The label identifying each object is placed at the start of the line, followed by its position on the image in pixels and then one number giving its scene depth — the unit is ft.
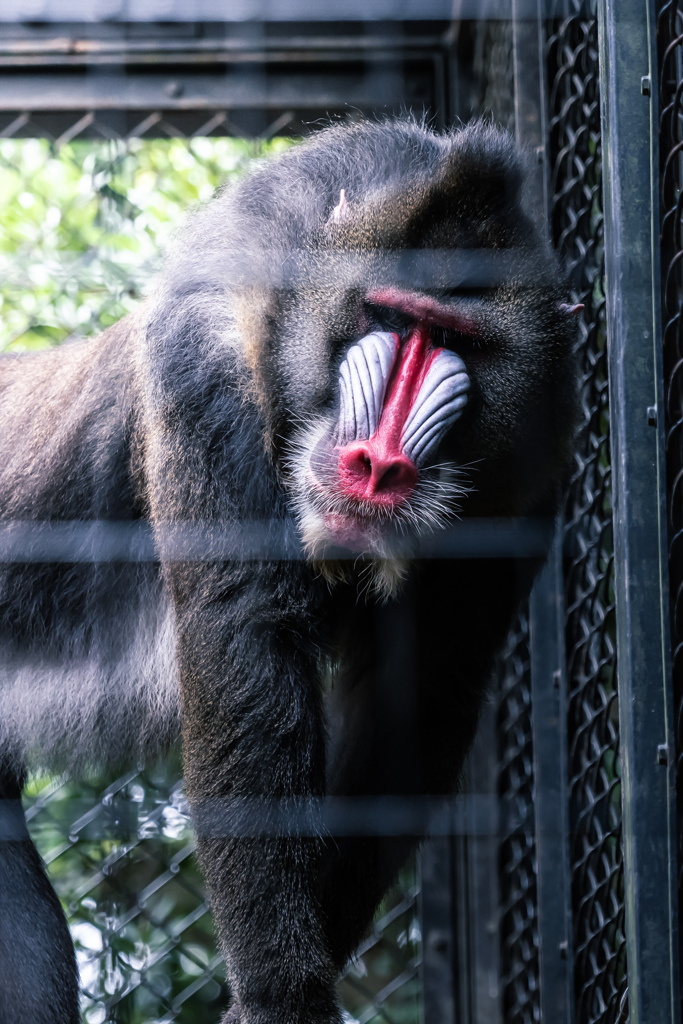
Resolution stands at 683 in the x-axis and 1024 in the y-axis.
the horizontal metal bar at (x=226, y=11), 12.44
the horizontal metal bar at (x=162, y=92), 12.73
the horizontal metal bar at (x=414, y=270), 11.02
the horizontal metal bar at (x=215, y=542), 11.02
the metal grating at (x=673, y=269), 11.00
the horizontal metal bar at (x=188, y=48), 12.63
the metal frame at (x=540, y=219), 10.86
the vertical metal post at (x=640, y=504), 10.83
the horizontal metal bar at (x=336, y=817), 10.97
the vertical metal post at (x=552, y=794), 11.95
